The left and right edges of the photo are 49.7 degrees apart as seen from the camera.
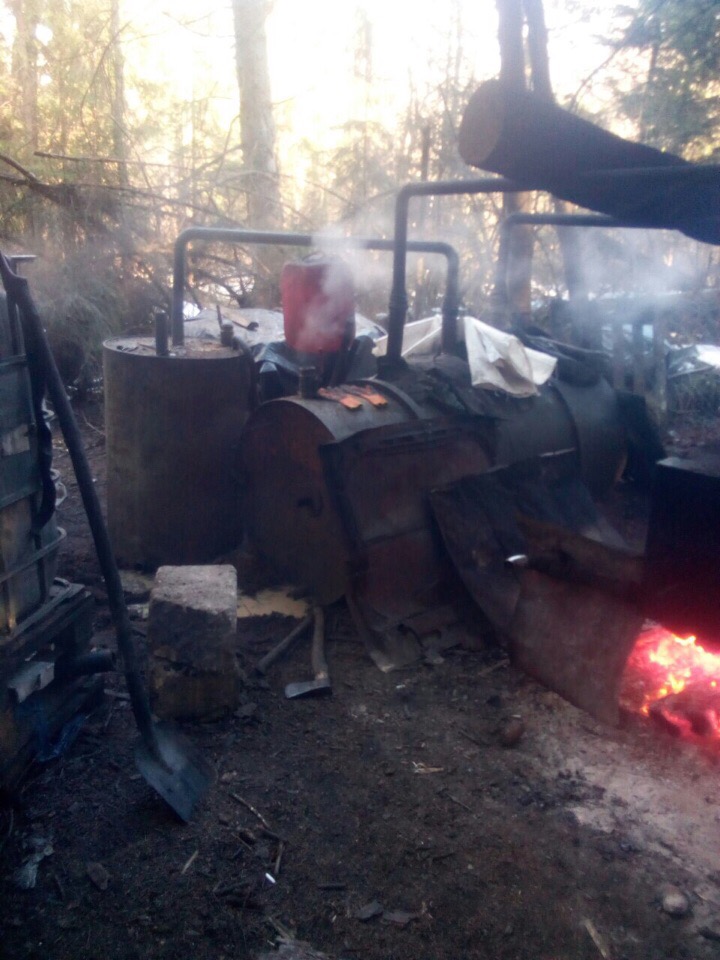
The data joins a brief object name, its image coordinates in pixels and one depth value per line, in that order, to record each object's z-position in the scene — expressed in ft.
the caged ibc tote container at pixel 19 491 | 10.07
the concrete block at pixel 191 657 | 12.19
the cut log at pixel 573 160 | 11.10
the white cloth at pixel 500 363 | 18.11
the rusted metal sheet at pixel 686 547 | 10.85
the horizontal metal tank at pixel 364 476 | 15.44
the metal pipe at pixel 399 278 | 18.13
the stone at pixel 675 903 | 9.02
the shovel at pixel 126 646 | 9.90
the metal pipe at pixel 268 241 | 19.54
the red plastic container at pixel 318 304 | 18.60
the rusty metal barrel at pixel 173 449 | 17.53
